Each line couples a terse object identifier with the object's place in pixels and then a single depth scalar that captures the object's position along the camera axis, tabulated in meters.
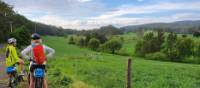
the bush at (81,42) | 61.16
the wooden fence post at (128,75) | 5.77
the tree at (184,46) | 42.49
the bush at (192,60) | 40.55
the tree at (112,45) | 50.80
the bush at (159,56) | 42.89
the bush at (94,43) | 55.18
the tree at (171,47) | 42.72
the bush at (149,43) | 46.82
